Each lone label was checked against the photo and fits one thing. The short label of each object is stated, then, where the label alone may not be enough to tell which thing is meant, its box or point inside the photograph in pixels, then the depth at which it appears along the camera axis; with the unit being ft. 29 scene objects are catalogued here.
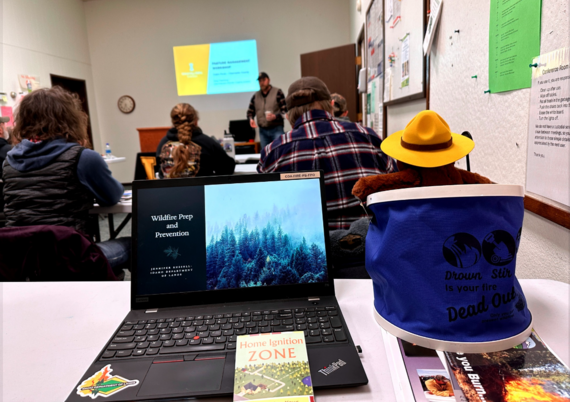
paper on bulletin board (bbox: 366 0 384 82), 8.62
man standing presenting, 17.81
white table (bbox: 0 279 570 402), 1.63
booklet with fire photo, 1.37
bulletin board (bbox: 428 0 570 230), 2.26
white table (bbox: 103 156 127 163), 13.15
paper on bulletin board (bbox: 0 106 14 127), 14.90
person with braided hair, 8.10
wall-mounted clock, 21.54
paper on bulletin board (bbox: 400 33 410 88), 5.89
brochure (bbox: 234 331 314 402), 1.49
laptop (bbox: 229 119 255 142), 19.88
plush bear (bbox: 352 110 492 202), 1.94
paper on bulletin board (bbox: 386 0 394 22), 6.97
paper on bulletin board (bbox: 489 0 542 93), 2.43
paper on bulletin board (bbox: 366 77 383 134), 9.37
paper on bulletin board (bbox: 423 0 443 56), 4.25
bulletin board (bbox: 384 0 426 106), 5.19
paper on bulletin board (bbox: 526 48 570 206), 2.10
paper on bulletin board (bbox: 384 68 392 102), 7.60
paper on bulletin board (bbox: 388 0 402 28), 6.28
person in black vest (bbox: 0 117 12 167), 9.30
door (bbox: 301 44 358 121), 14.51
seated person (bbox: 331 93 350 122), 11.68
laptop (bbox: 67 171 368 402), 2.02
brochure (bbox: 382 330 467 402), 1.42
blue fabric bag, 1.61
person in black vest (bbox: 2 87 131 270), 5.27
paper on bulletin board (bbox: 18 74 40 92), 16.06
